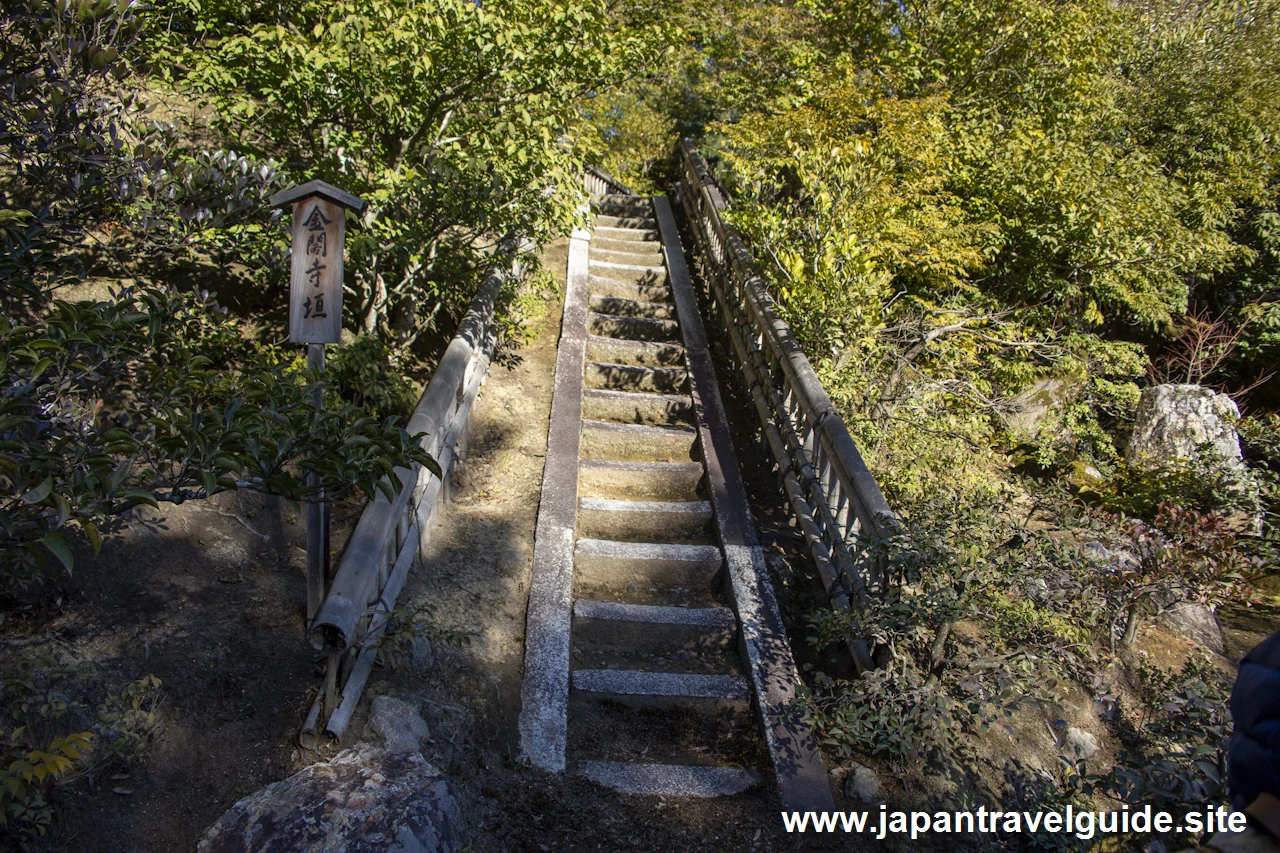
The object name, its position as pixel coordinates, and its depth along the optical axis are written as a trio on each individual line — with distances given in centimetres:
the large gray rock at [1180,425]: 781
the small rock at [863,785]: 364
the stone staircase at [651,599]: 400
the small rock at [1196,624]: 575
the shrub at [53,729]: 257
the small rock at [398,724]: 340
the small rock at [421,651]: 397
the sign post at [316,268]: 362
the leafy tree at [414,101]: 520
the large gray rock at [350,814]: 271
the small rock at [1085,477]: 775
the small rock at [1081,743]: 395
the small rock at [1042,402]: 832
